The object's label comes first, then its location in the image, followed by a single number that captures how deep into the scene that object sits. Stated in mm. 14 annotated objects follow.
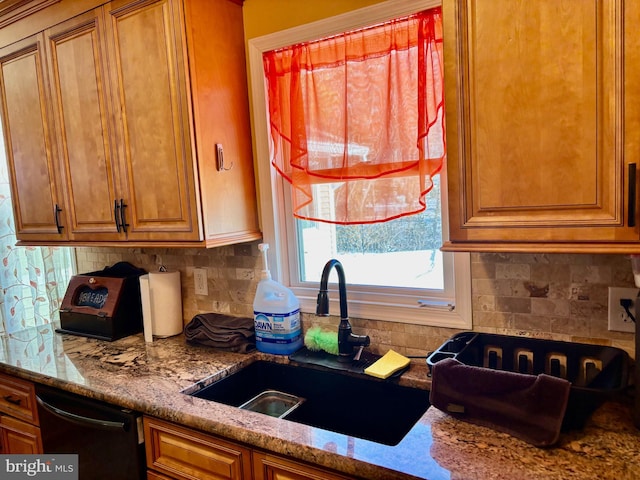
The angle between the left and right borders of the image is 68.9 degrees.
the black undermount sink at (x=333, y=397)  1504
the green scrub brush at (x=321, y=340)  1680
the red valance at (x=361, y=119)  1492
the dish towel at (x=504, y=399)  1012
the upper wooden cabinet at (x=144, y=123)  1639
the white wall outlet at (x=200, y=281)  2119
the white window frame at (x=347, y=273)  1510
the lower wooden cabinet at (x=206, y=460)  1165
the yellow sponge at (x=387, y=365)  1476
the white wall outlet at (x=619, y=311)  1247
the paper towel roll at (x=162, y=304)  2035
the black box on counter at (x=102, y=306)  2047
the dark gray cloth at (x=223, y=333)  1816
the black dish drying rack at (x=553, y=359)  1098
